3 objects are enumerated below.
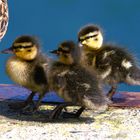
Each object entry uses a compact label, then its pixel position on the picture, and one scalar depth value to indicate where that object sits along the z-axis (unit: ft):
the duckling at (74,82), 14.43
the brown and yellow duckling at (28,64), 15.23
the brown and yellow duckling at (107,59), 16.12
